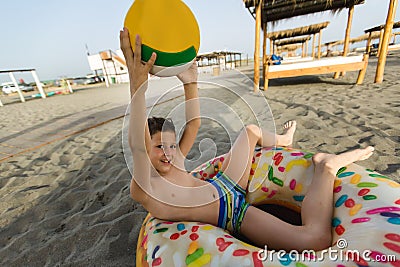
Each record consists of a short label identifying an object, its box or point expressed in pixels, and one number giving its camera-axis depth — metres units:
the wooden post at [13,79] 10.84
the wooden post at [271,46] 12.13
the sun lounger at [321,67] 4.88
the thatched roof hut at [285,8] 5.24
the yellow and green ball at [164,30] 0.73
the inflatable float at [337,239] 0.71
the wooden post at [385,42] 4.45
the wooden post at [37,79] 11.78
